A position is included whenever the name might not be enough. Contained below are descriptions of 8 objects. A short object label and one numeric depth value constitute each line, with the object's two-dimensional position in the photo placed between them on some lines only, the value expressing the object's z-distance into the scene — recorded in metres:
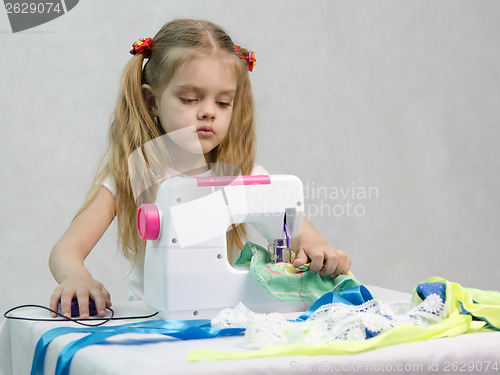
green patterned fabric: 1.65
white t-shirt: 2.03
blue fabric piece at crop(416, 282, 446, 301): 1.53
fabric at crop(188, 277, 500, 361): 1.38
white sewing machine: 1.61
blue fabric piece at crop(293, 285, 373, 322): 1.57
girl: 1.86
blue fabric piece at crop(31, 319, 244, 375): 1.44
